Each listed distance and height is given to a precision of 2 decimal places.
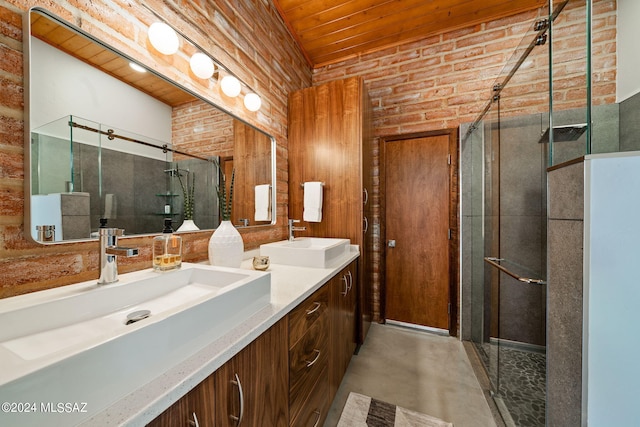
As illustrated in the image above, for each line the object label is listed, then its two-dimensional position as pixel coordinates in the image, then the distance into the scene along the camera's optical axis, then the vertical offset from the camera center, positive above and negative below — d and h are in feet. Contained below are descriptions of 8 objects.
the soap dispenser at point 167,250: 3.24 -0.58
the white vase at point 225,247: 3.96 -0.63
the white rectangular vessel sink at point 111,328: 1.21 -0.93
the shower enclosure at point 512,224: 4.03 -0.33
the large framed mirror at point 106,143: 2.52 +0.90
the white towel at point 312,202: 6.84 +0.23
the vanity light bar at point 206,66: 3.63 +2.63
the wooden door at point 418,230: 7.61 -0.66
